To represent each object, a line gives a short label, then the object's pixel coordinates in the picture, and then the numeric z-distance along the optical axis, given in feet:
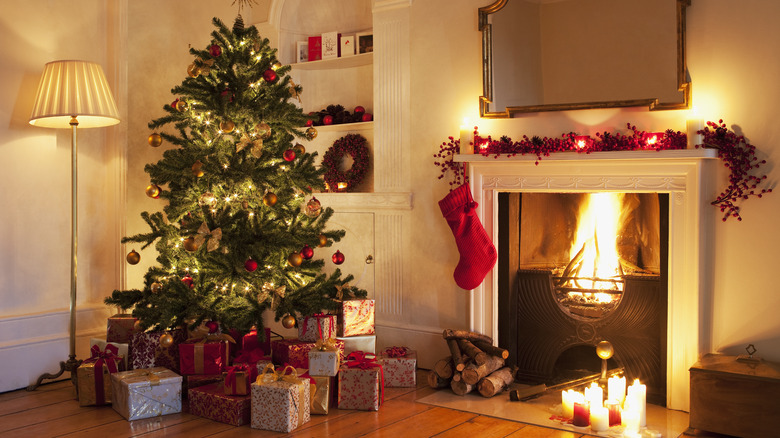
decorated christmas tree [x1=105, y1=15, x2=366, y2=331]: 11.94
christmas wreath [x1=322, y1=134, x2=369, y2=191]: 15.80
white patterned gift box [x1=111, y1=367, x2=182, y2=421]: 10.96
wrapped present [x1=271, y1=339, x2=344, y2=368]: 12.23
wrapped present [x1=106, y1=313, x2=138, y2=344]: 12.78
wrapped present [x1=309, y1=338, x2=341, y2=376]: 11.45
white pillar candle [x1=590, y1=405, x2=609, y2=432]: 10.37
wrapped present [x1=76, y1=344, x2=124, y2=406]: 11.70
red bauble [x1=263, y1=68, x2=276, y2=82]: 12.19
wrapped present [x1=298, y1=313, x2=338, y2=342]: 12.44
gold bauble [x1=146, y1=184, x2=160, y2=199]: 12.05
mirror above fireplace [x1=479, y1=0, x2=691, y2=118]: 11.37
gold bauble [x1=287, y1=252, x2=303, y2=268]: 11.85
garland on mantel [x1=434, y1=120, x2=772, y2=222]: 10.78
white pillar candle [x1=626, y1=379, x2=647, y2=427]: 10.53
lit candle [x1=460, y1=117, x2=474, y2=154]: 13.43
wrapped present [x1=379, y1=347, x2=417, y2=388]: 12.88
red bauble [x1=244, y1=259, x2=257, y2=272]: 11.50
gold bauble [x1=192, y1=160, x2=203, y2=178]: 11.62
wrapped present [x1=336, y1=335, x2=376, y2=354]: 12.86
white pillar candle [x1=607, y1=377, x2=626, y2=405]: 10.92
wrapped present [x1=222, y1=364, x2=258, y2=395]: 10.95
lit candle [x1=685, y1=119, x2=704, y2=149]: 11.02
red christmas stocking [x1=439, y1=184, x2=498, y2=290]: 13.12
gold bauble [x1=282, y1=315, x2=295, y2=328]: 11.85
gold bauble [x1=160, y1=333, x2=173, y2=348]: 11.60
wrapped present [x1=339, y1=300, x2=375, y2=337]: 12.80
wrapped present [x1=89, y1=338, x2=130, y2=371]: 12.34
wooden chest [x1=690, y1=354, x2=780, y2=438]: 9.81
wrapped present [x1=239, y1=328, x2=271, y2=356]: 12.85
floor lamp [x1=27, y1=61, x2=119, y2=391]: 12.71
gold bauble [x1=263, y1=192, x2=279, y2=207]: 11.92
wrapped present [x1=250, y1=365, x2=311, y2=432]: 10.38
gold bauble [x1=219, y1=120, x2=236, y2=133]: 11.83
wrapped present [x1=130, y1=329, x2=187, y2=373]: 12.09
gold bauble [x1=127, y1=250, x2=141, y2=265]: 12.10
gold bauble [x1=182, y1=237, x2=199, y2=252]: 11.35
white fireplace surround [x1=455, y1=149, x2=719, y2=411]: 11.16
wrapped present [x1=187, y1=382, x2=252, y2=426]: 10.81
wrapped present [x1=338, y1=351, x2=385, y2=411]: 11.48
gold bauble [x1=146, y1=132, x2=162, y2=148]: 12.07
